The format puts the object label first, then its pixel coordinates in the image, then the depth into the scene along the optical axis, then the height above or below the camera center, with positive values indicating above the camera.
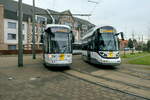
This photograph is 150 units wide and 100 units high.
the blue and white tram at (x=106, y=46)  10.94 +0.23
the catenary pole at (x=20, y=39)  12.09 +0.92
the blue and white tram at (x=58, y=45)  9.96 +0.32
